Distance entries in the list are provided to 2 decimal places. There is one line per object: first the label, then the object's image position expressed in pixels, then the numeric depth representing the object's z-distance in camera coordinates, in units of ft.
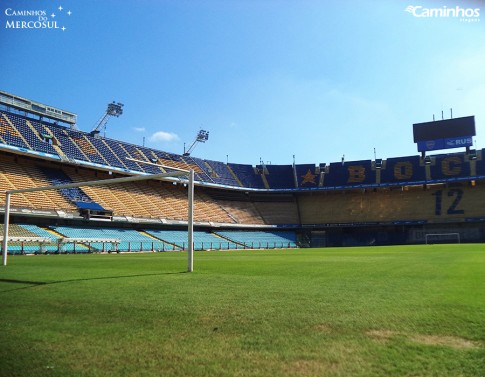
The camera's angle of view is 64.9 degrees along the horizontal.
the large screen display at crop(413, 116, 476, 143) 174.09
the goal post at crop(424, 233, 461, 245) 166.37
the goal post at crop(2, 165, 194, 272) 34.86
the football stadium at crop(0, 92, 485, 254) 115.96
